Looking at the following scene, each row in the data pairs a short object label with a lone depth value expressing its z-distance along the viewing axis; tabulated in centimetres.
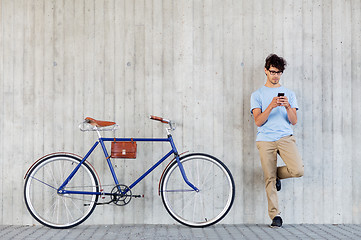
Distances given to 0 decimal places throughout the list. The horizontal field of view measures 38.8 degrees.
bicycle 541
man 522
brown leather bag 515
